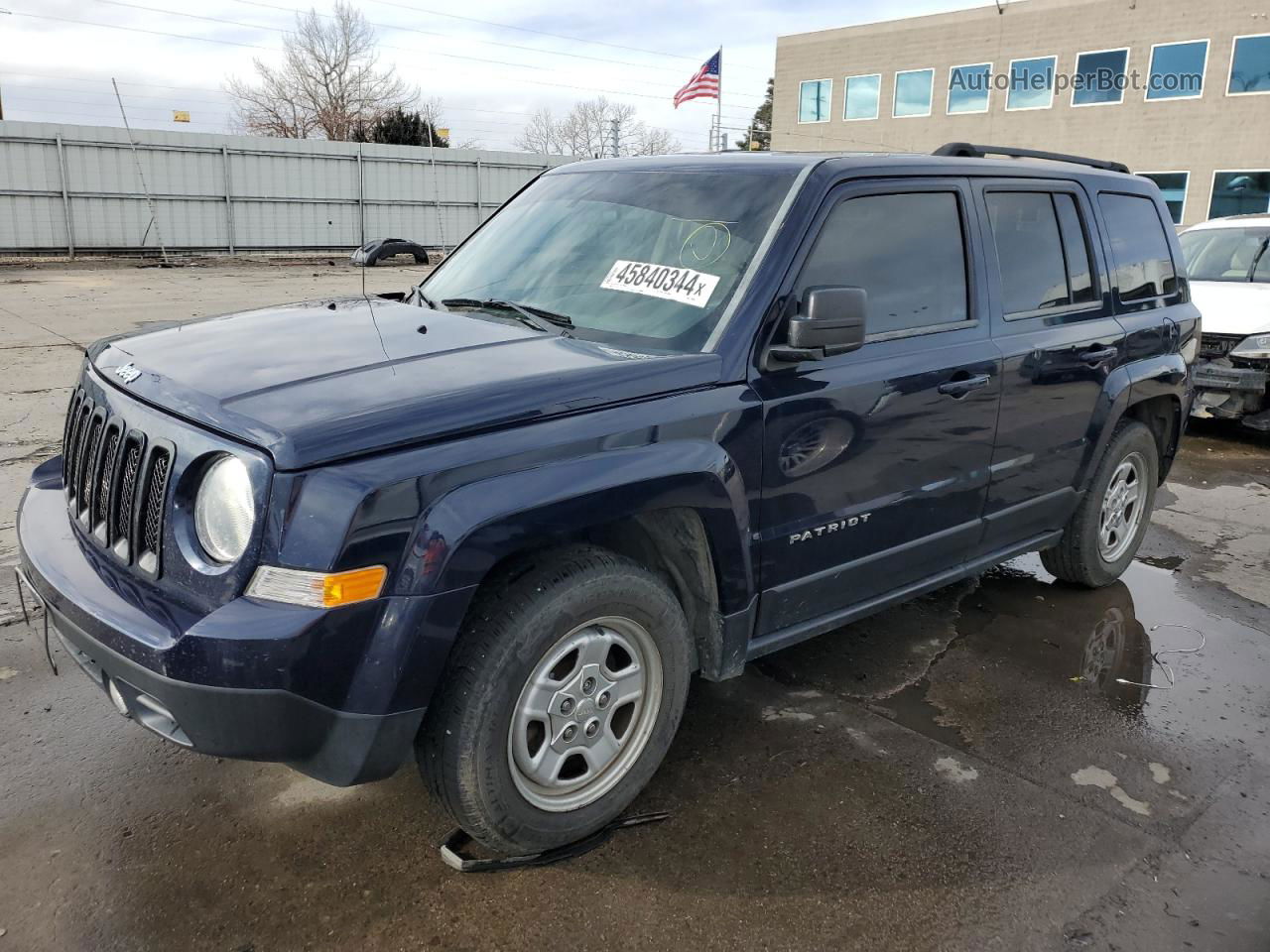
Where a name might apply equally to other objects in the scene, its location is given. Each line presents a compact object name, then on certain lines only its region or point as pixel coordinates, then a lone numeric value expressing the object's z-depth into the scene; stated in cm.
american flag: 3169
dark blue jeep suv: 228
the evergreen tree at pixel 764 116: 7525
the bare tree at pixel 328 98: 4909
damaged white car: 820
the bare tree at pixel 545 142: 7200
